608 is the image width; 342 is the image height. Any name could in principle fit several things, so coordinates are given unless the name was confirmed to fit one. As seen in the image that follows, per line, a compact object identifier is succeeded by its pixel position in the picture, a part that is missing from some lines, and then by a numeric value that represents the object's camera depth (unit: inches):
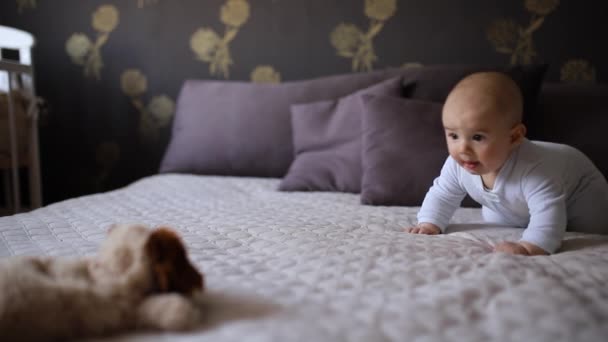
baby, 36.0
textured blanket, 21.5
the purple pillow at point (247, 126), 68.4
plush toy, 20.1
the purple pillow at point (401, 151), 50.5
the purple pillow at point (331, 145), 58.2
